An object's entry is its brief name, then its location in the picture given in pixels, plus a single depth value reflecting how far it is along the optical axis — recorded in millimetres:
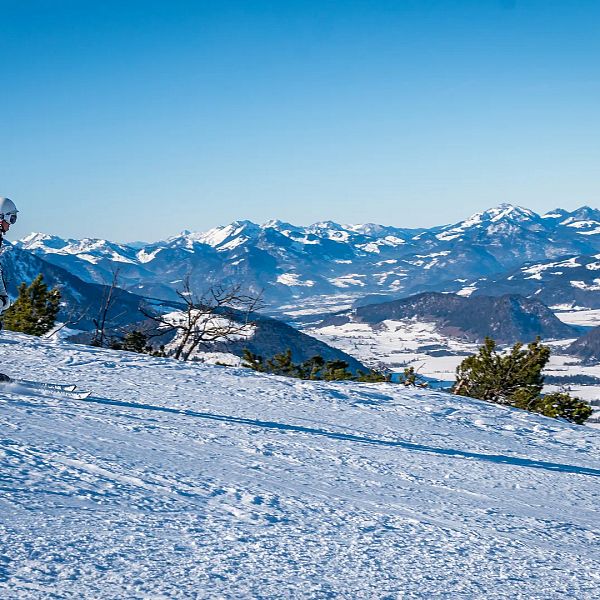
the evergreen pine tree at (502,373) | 26484
